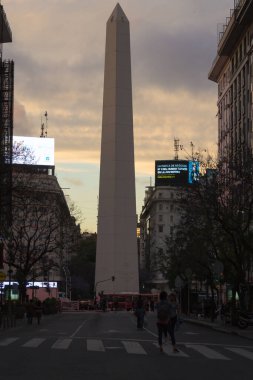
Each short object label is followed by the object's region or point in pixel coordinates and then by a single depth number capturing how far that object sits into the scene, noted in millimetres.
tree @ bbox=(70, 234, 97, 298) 127500
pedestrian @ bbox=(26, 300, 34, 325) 44094
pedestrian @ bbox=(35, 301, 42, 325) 45069
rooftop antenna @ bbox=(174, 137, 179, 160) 151750
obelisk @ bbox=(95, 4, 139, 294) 84125
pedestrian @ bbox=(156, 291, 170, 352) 20531
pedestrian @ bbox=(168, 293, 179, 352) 20886
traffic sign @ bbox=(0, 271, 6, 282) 38231
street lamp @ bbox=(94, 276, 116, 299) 86131
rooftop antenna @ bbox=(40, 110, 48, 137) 137425
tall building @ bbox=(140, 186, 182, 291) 139088
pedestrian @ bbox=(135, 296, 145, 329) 36938
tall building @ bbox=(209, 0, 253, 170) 73812
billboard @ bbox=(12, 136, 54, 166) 116175
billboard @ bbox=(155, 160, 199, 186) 148500
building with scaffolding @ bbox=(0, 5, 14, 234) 37344
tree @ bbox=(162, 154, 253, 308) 38531
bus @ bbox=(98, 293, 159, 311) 88438
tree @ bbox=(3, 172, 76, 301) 56194
